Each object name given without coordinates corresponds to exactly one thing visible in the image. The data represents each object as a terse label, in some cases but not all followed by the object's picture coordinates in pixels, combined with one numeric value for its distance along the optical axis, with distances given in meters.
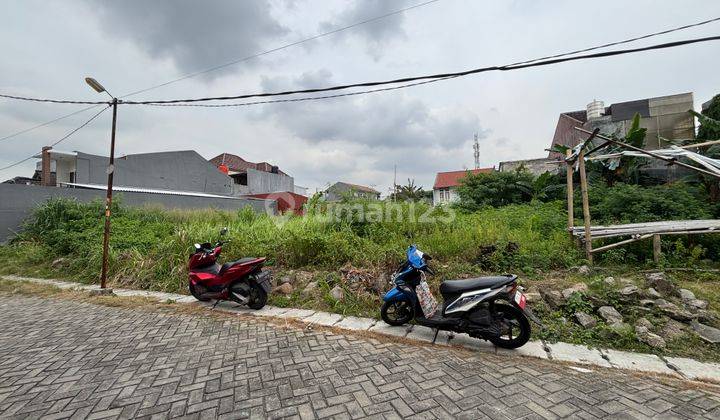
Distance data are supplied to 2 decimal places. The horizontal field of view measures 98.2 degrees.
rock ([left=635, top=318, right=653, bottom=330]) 3.57
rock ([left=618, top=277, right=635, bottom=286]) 4.48
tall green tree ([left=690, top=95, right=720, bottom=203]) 8.79
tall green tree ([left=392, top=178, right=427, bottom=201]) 17.58
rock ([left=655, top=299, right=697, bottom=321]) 3.63
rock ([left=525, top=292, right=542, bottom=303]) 4.30
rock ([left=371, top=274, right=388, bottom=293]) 5.08
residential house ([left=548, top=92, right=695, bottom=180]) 14.60
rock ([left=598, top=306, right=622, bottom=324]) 3.73
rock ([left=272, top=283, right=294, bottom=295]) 5.59
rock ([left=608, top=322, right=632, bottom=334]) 3.54
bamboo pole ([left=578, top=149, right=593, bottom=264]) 5.54
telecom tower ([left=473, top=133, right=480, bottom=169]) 39.91
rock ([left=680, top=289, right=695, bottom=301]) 4.00
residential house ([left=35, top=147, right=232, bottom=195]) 17.02
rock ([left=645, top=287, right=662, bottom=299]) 4.03
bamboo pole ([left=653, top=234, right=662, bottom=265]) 5.28
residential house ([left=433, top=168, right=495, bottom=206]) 34.38
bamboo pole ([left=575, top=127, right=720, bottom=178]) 5.19
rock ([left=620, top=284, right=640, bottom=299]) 3.99
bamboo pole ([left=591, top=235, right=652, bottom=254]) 5.35
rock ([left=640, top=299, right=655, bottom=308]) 3.87
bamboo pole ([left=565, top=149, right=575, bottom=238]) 6.36
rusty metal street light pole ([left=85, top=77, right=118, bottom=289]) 6.28
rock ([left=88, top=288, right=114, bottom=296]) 6.23
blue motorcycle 3.41
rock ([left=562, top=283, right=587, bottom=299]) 4.23
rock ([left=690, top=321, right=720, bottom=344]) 3.31
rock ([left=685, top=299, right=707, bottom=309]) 3.83
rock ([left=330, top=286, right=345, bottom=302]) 5.08
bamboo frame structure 5.21
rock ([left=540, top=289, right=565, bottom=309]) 4.15
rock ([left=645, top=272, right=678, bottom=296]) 4.16
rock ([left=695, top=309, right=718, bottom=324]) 3.61
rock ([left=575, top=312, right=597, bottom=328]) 3.73
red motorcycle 5.11
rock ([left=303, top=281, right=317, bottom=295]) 5.42
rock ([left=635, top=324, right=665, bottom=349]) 3.33
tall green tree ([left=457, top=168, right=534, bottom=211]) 14.45
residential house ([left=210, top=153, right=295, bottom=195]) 28.83
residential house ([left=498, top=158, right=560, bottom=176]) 22.59
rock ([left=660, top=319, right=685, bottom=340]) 3.44
